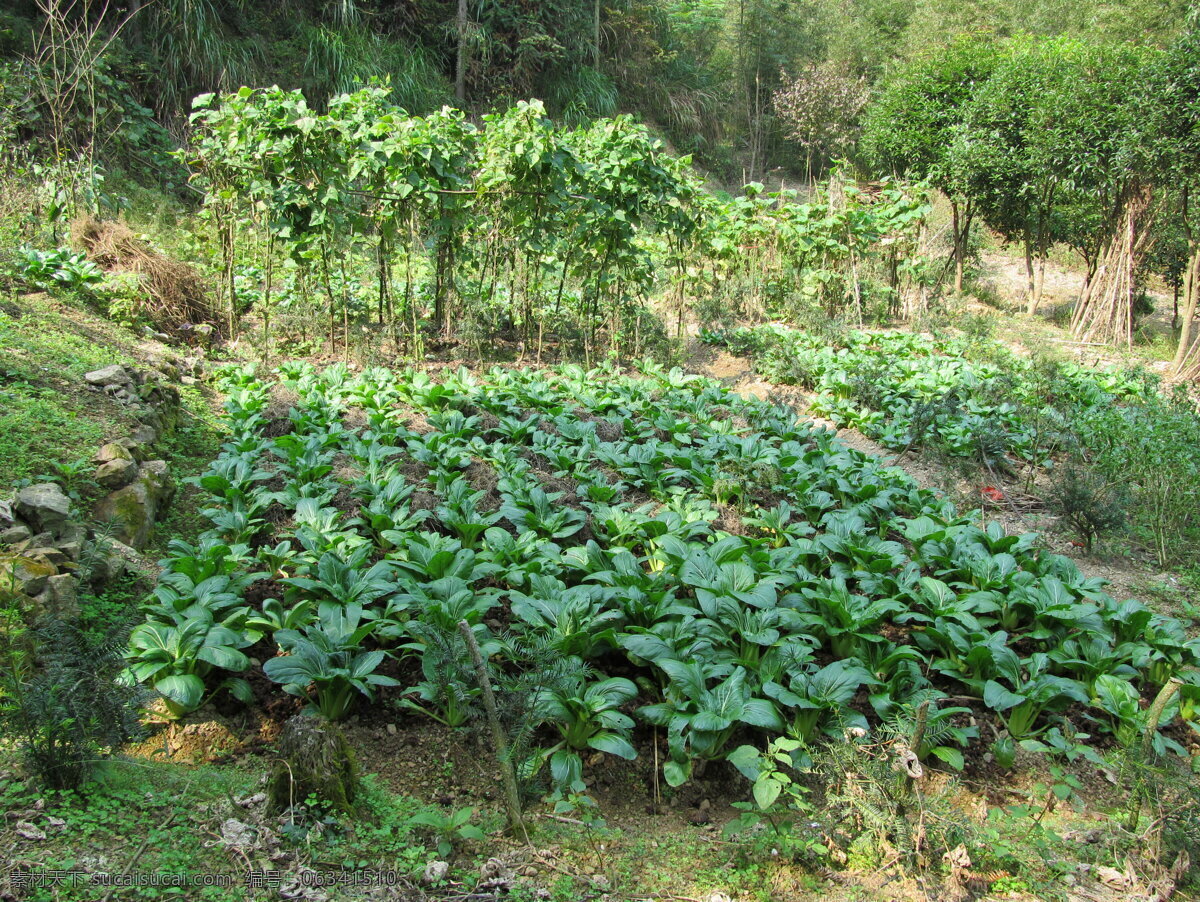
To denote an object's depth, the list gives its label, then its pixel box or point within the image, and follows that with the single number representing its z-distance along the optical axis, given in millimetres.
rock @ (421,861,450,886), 2066
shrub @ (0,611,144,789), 2006
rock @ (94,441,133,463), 3953
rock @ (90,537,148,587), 3092
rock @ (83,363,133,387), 5043
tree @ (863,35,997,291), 13953
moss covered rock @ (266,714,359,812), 2186
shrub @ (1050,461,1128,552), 4875
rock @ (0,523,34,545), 2924
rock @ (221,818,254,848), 2035
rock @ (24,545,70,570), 2873
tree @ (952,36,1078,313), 12086
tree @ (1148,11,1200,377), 9320
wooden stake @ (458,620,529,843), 2182
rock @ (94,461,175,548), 3715
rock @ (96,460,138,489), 3832
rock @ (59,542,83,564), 3086
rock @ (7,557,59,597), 2654
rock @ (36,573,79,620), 2697
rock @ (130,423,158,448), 4652
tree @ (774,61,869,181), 19750
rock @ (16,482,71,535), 3148
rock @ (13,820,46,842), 1901
